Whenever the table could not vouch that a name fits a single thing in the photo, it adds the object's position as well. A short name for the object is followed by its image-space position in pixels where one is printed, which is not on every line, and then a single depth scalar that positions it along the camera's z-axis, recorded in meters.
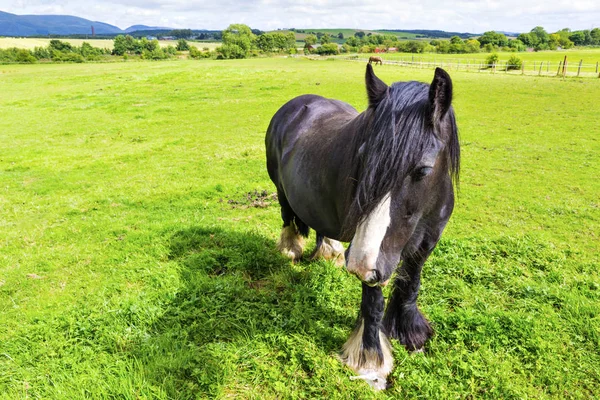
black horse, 1.93
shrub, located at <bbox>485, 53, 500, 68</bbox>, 42.32
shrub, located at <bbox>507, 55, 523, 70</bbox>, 36.24
